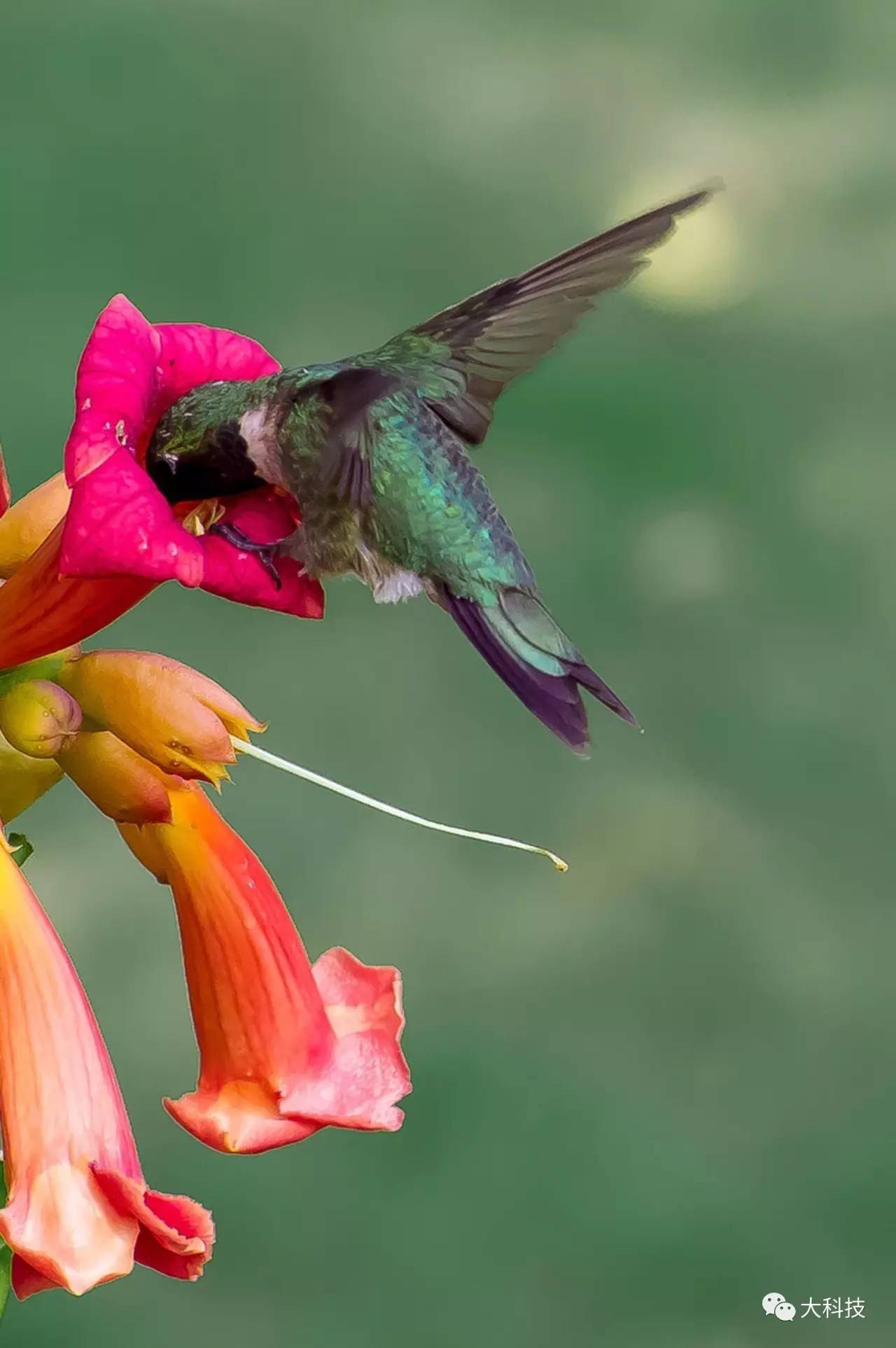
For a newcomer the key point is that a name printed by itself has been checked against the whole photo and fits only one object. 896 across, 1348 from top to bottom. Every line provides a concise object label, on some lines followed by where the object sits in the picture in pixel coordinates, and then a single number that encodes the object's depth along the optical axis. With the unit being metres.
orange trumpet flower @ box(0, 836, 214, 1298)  2.18
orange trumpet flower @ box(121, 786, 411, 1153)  2.22
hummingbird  2.22
